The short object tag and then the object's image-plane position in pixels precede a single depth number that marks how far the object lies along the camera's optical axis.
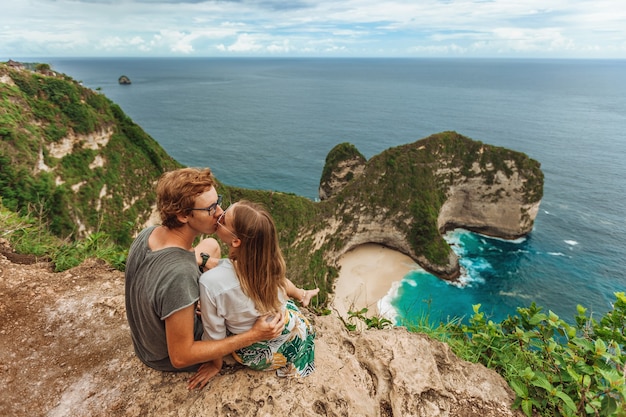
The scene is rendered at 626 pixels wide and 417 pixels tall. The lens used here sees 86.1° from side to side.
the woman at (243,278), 3.05
